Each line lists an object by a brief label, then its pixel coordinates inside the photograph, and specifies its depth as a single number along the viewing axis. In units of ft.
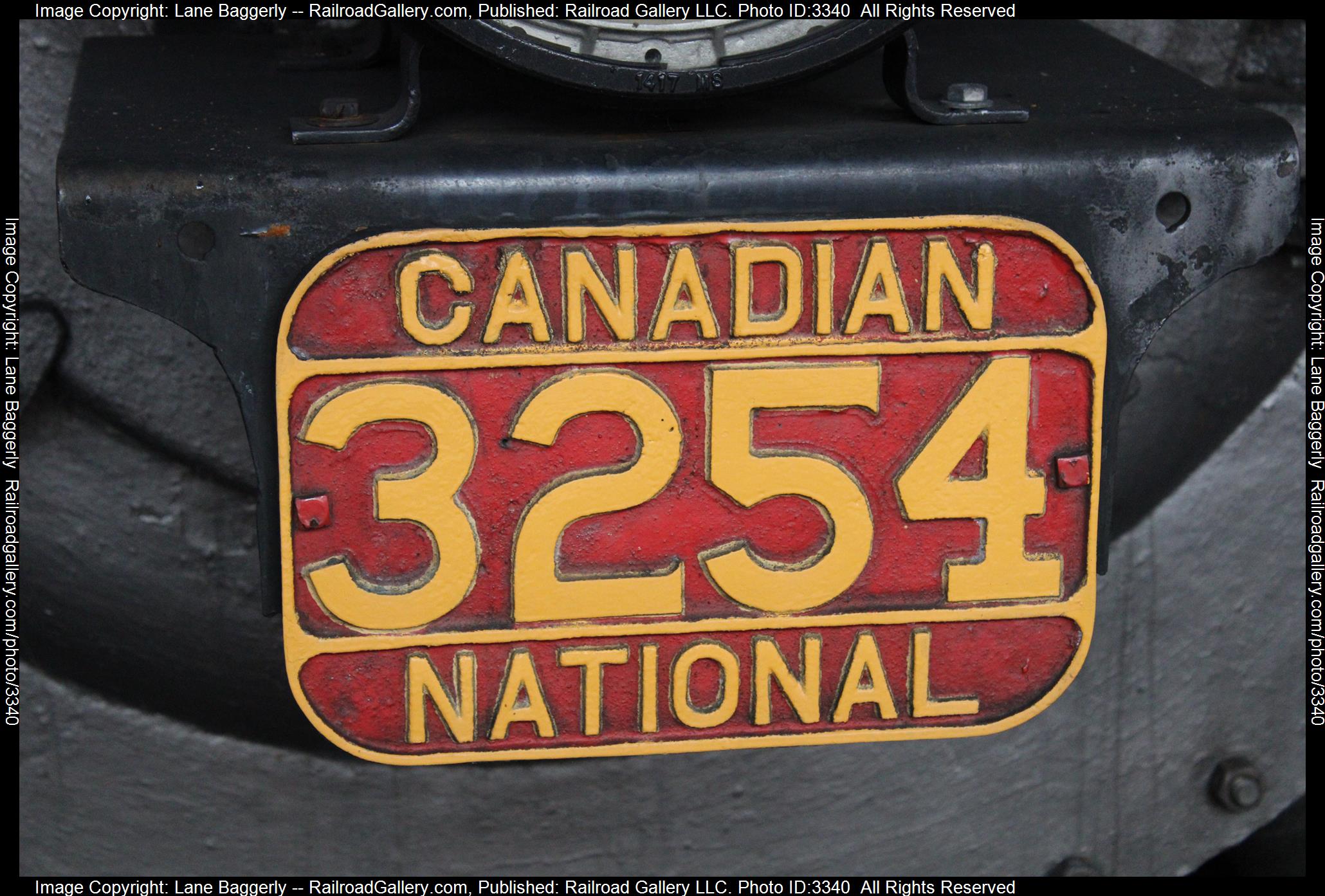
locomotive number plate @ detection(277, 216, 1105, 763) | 5.52
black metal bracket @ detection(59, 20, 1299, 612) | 5.45
